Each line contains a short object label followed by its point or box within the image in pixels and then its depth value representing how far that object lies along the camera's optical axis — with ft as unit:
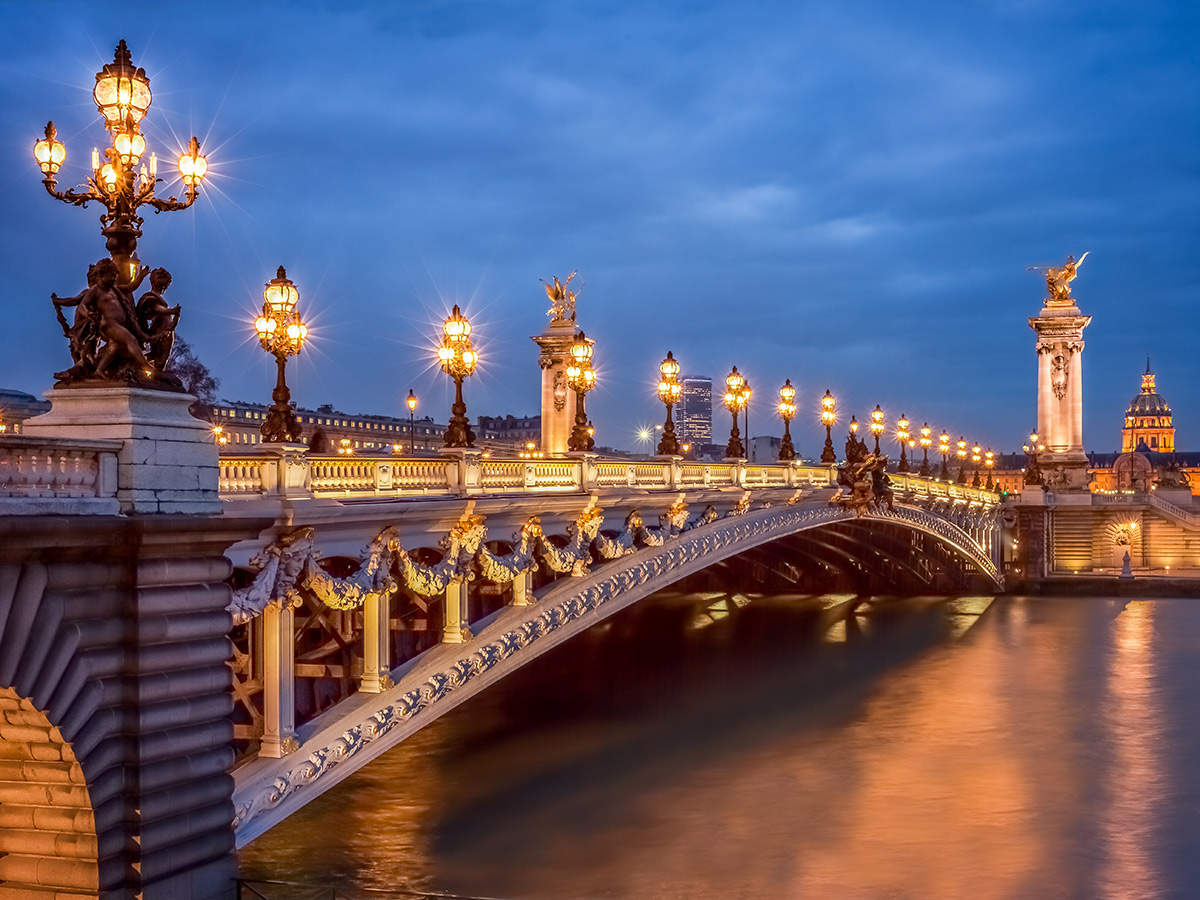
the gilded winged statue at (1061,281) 284.96
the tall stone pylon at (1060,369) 281.13
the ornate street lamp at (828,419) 167.73
